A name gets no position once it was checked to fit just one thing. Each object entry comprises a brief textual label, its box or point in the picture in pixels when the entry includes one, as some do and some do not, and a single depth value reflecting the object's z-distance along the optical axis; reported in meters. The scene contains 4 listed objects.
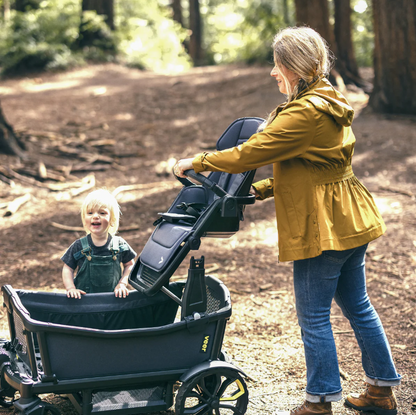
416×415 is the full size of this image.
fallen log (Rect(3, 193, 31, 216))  7.23
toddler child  3.71
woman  2.90
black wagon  2.96
